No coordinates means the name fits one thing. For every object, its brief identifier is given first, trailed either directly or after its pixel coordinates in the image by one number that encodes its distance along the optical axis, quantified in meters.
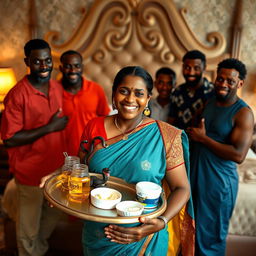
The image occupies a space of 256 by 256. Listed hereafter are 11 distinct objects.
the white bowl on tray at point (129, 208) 1.22
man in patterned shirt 2.38
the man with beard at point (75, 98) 2.44
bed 3.57
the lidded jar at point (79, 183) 1.35
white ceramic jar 1.29
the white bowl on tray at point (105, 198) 1.28
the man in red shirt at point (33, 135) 2.03
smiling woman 1.44
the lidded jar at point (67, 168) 1.48
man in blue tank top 1.94
